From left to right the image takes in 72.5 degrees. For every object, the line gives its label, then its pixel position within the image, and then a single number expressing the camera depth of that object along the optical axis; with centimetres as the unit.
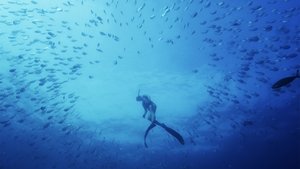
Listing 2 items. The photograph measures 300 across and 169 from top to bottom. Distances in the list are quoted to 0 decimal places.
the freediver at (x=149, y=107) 810
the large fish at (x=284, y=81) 490
